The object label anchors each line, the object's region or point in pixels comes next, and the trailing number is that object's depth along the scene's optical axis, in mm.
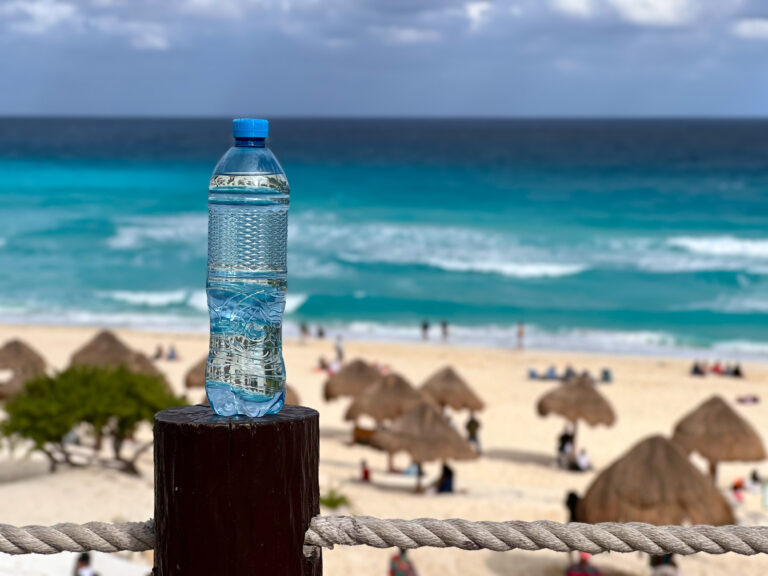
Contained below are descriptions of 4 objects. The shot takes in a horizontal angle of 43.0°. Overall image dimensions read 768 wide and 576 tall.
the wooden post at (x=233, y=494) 1620
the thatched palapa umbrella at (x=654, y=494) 10078
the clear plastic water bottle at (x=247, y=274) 1910
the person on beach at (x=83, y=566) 8258
